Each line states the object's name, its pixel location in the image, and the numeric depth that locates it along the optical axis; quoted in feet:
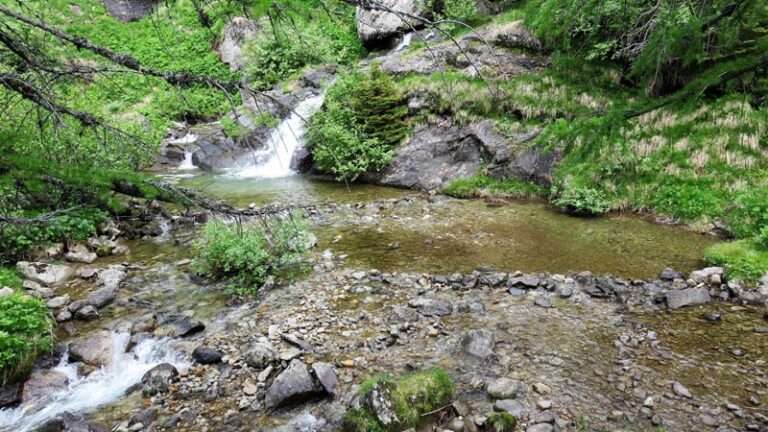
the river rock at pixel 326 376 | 14.11
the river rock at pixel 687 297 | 19.30
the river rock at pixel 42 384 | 14.49
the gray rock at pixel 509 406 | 12.89
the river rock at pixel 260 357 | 15.64
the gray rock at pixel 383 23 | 69.31
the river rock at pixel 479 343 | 15.84
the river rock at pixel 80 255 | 25.35
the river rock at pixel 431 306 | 19.20
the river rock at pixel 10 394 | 13.98
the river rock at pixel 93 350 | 16.39
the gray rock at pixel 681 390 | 13.42
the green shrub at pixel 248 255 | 21.99
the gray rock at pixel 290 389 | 13.69
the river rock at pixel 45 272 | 22.13
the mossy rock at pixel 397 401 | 12.24
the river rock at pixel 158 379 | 14.69
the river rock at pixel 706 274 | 21.24
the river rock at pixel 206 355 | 16.15
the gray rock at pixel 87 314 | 19.30
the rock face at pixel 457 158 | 40.55
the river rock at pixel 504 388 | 13.58
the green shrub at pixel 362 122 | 45.73
